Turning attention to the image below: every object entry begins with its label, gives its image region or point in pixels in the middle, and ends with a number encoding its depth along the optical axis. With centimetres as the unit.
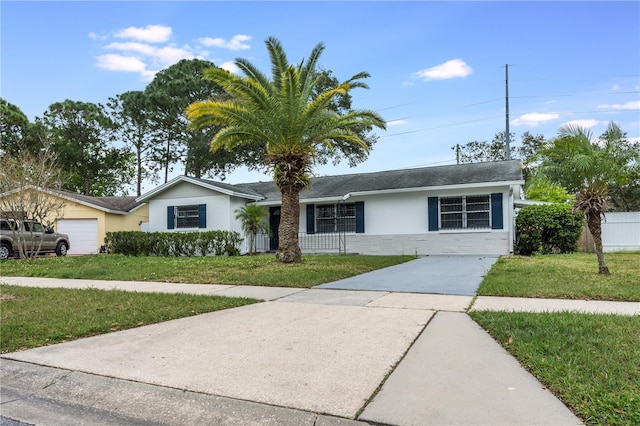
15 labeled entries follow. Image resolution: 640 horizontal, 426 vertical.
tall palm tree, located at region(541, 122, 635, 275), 920
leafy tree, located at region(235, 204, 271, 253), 1814
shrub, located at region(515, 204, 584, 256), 1564
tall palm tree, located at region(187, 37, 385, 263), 1251
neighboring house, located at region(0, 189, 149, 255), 2280
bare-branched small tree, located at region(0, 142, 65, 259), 1526
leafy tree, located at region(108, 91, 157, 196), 3094
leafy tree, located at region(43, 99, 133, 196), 3406
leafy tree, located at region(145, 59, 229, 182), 2895
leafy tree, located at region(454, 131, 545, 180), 3800
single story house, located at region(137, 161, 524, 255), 1600
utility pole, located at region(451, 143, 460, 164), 3866
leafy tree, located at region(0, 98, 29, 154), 3203
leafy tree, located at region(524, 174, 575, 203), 2303
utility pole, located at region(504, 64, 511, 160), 3020
